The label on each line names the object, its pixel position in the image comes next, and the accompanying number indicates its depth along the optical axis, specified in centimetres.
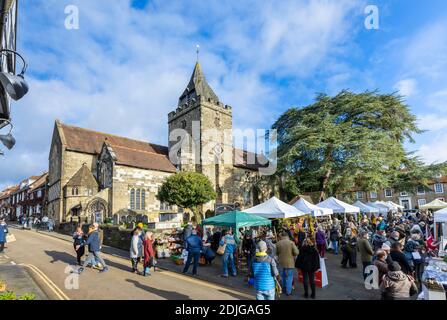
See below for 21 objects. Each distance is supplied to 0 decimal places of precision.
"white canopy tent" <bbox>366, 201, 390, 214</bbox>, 2142
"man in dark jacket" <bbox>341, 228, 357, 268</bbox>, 1155
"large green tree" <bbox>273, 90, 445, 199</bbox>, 2525
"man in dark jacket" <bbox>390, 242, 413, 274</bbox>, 715
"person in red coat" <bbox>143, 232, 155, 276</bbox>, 1015
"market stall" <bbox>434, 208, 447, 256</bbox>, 1079
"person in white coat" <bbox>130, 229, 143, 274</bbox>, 1061
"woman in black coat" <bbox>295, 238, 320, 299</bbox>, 784
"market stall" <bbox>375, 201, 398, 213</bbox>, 2267
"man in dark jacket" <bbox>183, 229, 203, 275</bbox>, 1070
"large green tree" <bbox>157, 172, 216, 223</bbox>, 2827
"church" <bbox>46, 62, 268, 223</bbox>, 2919
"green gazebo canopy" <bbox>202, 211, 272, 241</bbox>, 1090
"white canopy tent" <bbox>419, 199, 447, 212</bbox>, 1914
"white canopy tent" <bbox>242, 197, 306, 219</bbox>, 1290
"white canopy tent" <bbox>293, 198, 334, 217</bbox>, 1521
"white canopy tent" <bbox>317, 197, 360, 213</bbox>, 1681
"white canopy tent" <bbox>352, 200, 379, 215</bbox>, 2020
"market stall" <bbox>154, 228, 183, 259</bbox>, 1434
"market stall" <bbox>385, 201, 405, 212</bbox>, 2387
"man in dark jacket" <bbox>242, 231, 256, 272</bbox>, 1075
